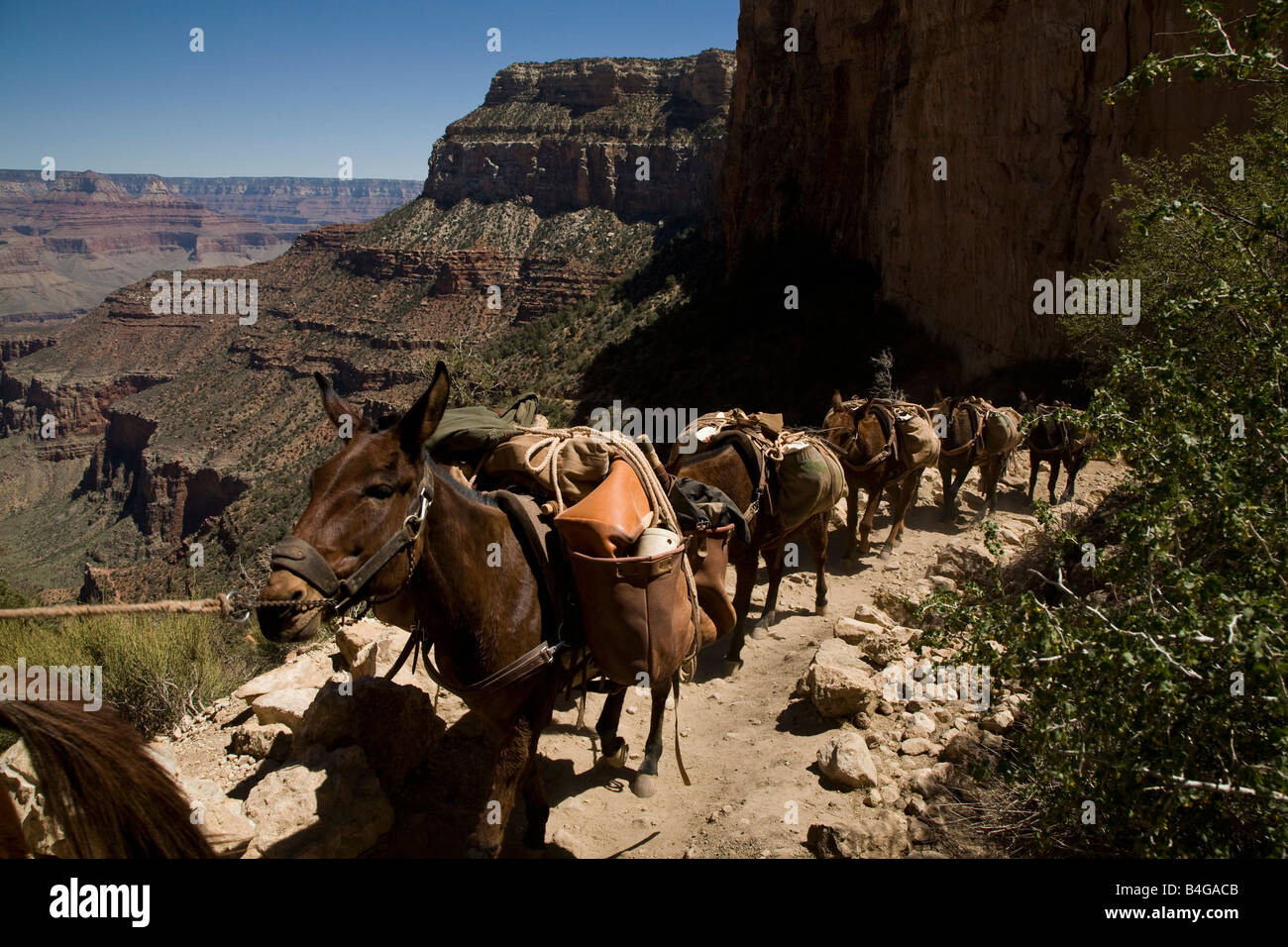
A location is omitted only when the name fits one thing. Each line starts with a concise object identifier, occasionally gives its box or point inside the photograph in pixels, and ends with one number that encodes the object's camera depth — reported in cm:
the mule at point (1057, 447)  1196
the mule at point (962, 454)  1146
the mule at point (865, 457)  956
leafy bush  264
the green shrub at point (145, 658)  545
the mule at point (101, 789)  223
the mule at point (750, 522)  657
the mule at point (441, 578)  282
